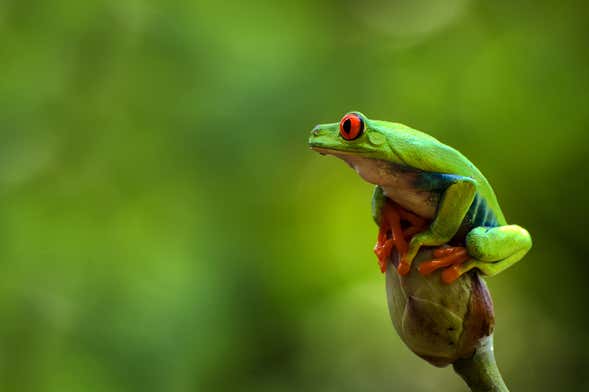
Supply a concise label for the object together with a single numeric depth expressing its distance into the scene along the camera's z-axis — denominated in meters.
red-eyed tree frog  1.02
